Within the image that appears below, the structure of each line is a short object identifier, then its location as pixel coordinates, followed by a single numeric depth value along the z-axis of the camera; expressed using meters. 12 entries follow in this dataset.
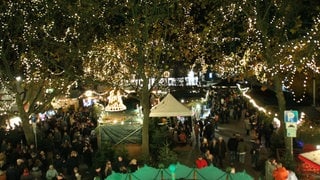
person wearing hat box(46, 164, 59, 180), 14.10
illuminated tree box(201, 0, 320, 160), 16.08
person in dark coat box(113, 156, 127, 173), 13.92
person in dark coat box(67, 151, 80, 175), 15.33
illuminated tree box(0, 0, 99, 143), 20.06
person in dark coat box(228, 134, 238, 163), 17.19
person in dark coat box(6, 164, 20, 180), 14.41
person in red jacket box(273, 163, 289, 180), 12.20
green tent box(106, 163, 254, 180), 11.92
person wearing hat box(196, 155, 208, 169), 13.77
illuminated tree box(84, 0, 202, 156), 17.06
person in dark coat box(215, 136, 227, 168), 16.81
